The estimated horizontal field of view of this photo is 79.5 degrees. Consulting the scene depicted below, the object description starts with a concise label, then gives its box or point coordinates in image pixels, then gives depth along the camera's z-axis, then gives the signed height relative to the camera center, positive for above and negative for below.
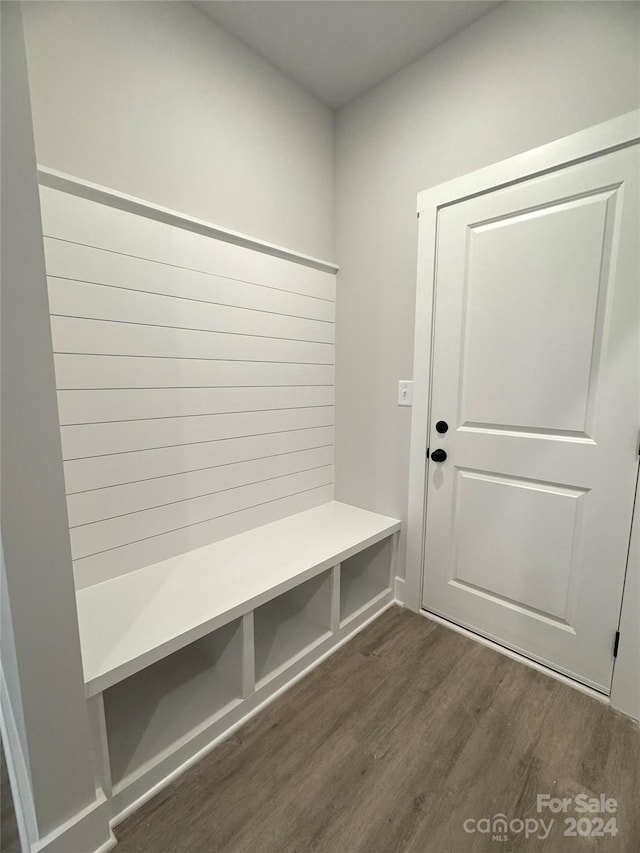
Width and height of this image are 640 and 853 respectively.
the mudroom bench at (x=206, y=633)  1.17 -1.01
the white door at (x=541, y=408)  1.40 -0.14
